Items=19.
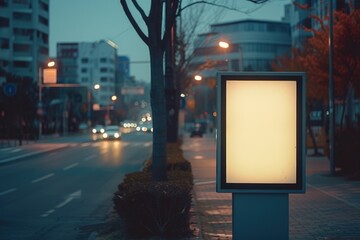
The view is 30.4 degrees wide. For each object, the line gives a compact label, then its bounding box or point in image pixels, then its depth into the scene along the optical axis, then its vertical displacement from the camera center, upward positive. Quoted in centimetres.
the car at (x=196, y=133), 8050 -83
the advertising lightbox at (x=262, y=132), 932 -8
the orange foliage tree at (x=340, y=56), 2445 +277
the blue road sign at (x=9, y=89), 4753 +264
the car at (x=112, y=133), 6669 -72
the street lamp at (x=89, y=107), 9670 +289
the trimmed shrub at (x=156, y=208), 1059 -133
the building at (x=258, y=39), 9031 +1227
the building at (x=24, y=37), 7856 +1164
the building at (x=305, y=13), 3128 +1004
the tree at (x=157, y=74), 1199 +94
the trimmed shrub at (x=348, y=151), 2273 -85
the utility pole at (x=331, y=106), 2261 +72
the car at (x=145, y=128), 9999 -30
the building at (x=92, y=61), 14962 +1468
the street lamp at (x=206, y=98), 9924 +432
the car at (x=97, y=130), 8946 -56
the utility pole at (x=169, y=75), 1340 +160
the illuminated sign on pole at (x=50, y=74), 5347 +426
